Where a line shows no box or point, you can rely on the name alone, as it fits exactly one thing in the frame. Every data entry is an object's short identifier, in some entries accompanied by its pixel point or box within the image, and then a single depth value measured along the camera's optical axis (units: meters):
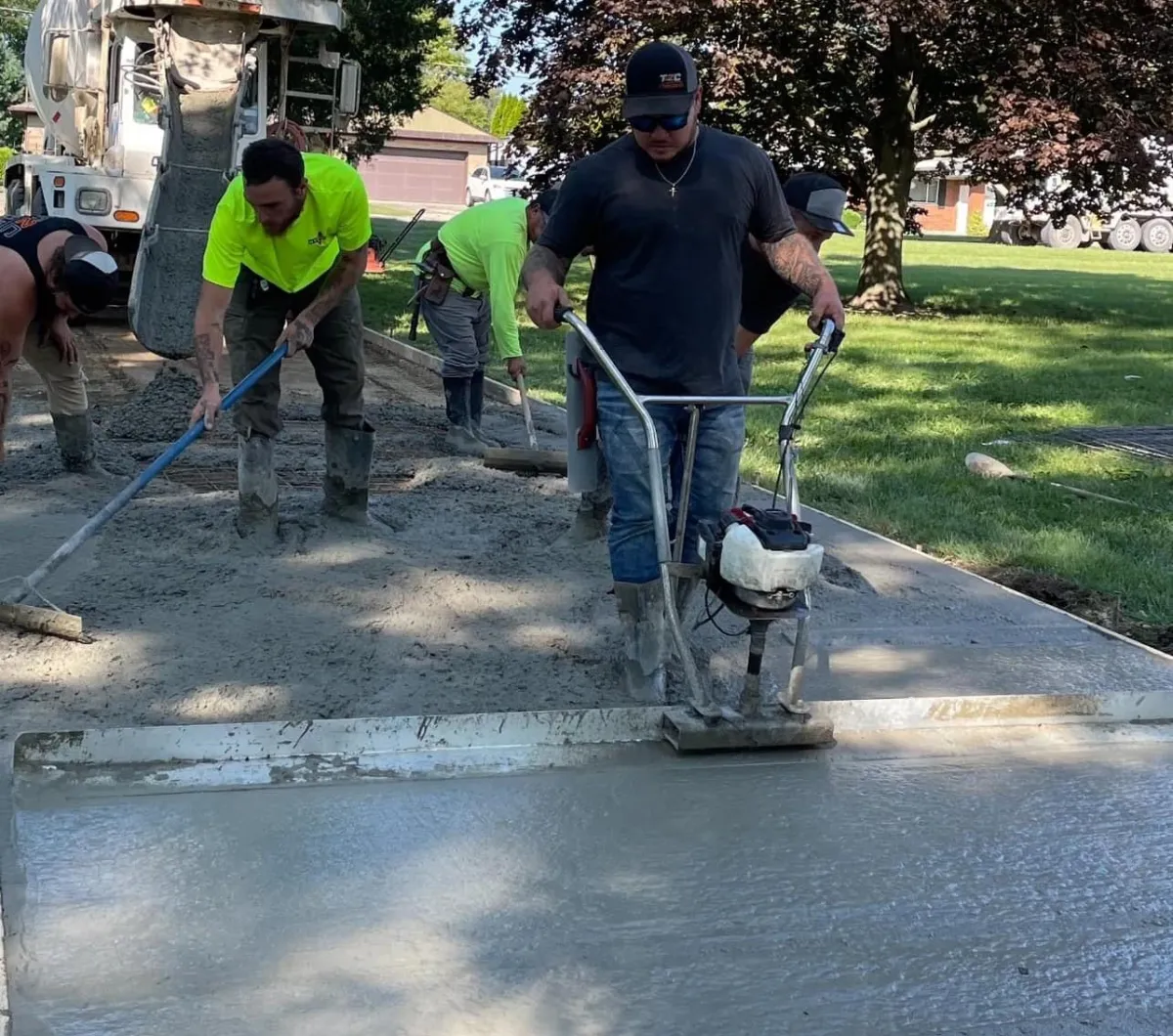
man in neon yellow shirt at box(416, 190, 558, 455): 7.48
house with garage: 66.00
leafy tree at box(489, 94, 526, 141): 64.49
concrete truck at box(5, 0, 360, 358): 12.18
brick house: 59.03
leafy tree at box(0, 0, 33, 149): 38.72
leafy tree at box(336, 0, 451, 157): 23.03
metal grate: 9.16
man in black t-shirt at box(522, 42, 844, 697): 4.39
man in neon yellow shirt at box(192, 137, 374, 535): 5.42
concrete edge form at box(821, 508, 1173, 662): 5.33
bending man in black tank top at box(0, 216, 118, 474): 4.85
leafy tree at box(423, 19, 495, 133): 73.56
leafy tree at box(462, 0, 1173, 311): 15.91
